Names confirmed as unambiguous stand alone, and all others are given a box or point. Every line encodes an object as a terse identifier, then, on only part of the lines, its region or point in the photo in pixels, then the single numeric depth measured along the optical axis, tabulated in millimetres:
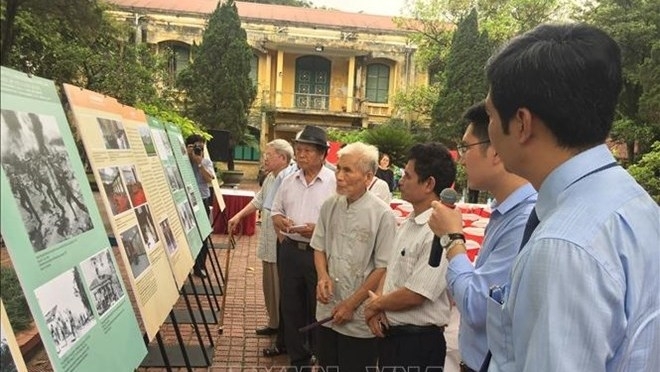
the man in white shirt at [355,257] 2881
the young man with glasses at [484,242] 1733
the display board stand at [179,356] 3889
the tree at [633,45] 12266
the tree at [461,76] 17859
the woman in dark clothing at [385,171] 7871
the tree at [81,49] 7794
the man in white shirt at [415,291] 2418
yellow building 22625
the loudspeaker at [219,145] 15234
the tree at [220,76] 19359
